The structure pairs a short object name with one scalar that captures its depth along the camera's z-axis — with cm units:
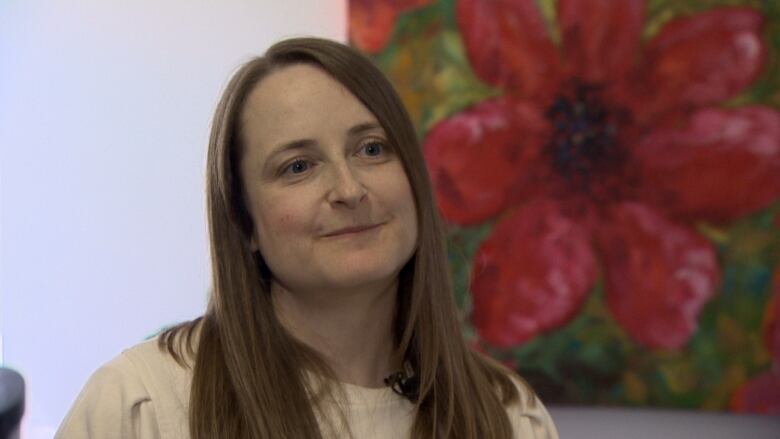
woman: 135
